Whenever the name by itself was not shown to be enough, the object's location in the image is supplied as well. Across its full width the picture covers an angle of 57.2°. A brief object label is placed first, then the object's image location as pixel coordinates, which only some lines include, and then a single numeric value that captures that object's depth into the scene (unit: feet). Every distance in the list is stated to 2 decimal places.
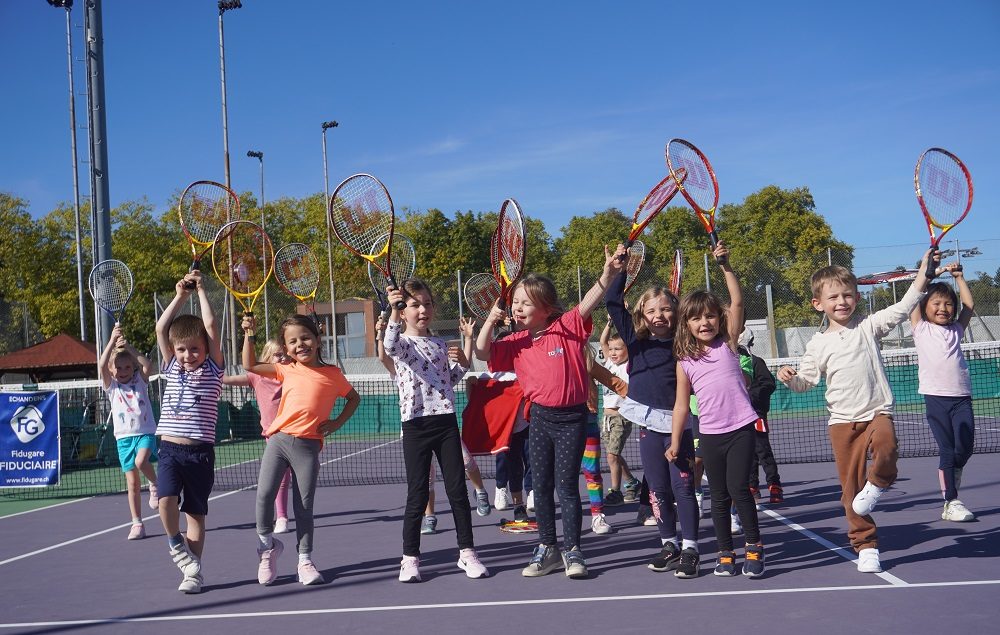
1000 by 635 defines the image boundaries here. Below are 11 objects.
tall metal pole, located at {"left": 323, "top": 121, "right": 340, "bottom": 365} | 81.27
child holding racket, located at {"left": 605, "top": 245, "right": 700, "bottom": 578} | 15.87
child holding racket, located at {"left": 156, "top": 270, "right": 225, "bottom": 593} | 16.47
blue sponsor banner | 33.45
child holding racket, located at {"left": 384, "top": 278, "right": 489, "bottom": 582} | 16.57
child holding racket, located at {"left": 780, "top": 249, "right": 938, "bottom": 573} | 15.35
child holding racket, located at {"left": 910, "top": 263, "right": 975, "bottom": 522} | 20.02
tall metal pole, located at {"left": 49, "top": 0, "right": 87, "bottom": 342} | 94.04
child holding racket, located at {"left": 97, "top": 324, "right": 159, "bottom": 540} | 23.45
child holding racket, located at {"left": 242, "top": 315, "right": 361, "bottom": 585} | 16.90
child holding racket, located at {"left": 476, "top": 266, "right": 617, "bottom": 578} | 16.28
